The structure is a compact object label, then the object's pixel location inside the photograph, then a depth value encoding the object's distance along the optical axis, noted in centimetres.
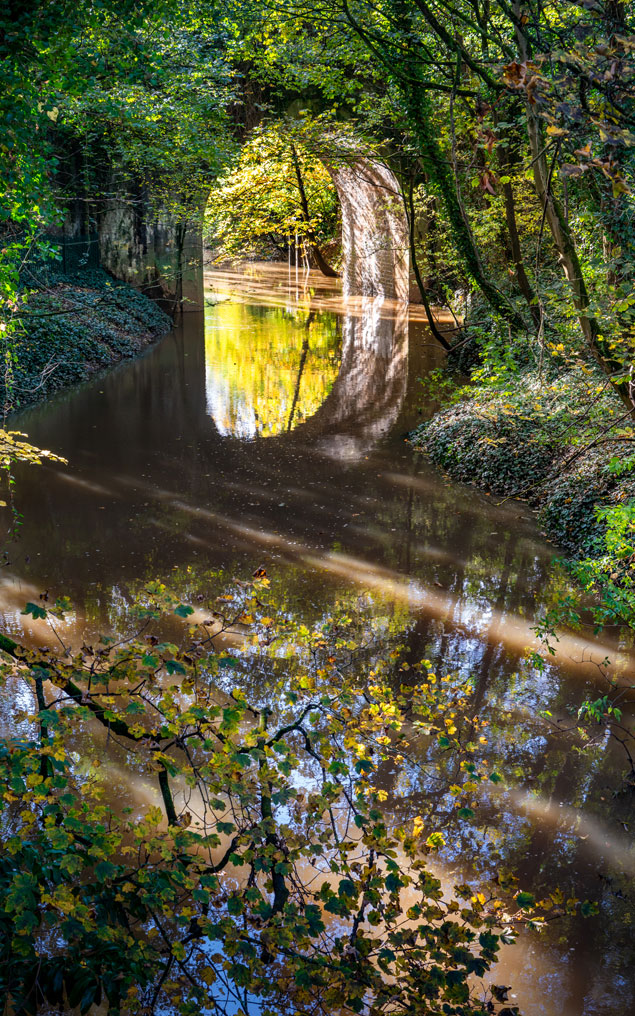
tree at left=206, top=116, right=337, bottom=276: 1379
